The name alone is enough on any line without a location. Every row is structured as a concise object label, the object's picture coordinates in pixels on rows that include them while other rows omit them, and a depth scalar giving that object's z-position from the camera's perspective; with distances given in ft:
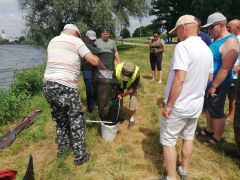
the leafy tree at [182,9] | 60.42
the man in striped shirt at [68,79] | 7.51
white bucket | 9.40
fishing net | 9.11
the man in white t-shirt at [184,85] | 6.01
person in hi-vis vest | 9.16
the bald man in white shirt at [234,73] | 9.81
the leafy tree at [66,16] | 37.87
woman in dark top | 16.51
